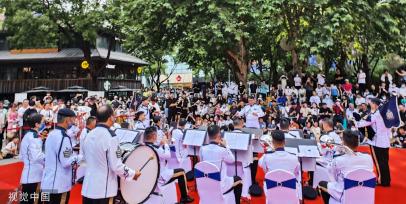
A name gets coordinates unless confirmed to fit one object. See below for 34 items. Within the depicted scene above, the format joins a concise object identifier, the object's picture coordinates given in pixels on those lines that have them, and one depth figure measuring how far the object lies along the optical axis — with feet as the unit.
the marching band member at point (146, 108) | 40.77
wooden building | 100.63
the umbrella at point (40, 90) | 89.40
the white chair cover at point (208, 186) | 17.51
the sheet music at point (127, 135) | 21.38
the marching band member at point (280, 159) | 17.03
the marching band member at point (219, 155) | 19.11
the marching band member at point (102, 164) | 13.44
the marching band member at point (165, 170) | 18.61
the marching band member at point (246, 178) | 22.00
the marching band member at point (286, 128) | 24.71
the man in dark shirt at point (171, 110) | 62.18
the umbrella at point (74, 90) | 88.89
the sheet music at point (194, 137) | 24.09
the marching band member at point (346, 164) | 15.28
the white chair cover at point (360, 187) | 14.75
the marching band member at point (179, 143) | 25.42
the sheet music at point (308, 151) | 20.04
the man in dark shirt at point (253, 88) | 82.02
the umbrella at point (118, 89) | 101.45
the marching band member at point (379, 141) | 24.61
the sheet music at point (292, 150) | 19.74
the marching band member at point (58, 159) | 16.30
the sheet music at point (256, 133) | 25.43
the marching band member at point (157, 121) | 28.41
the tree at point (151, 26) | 55.83
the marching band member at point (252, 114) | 40.68
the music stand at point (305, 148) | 20.30
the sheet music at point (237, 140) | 20.87
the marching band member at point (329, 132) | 23.72
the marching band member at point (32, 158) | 17.60
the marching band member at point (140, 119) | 29.95
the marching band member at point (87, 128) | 21.95
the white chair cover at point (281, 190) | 15.49
